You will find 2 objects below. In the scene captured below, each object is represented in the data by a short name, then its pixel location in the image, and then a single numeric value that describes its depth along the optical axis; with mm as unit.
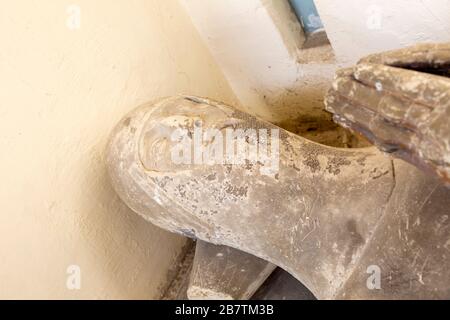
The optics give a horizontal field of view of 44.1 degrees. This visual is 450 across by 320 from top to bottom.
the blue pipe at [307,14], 1440
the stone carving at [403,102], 710
